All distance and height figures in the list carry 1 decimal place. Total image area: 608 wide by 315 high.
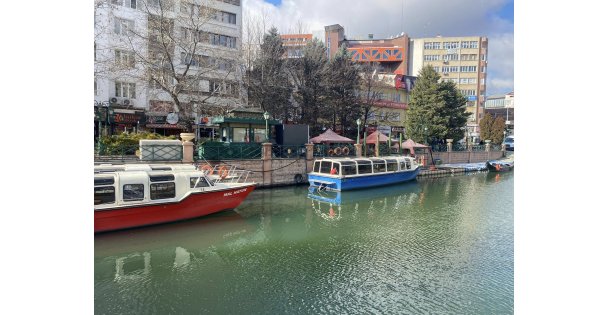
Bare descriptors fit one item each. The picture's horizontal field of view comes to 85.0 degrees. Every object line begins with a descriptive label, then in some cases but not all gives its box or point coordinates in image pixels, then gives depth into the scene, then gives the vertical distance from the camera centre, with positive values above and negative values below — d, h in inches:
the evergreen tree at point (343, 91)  1360.7 +239.5
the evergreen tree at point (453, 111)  1557.6 +181.6
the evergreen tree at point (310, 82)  1302.9 +263.5
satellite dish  1145.1 +99.3
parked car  2177.4 +43.7
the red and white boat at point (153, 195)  452.1 -71.7
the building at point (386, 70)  1675.7 +530.9
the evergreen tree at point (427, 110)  1525.6 +179.6
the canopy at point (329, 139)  1093.8 +30.9
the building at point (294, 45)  1380.4 +436.8
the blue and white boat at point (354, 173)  823.1 -64.8
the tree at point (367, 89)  1489.9 +277.2
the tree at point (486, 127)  2202.3 +148.7
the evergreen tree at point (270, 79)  1245.7 +257.2
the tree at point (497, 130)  2166.6 +126.9
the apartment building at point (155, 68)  865.5 +233.6
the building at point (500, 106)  2682.1 +360.8
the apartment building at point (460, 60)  2541.8 +690.3
